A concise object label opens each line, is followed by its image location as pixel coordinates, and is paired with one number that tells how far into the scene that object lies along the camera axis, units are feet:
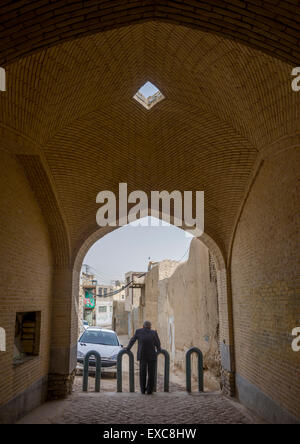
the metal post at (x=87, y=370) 26.25
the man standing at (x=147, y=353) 24.64
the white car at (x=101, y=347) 33.91
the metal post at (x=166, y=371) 25.88
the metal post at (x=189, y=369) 26.27
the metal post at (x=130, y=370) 26.00
